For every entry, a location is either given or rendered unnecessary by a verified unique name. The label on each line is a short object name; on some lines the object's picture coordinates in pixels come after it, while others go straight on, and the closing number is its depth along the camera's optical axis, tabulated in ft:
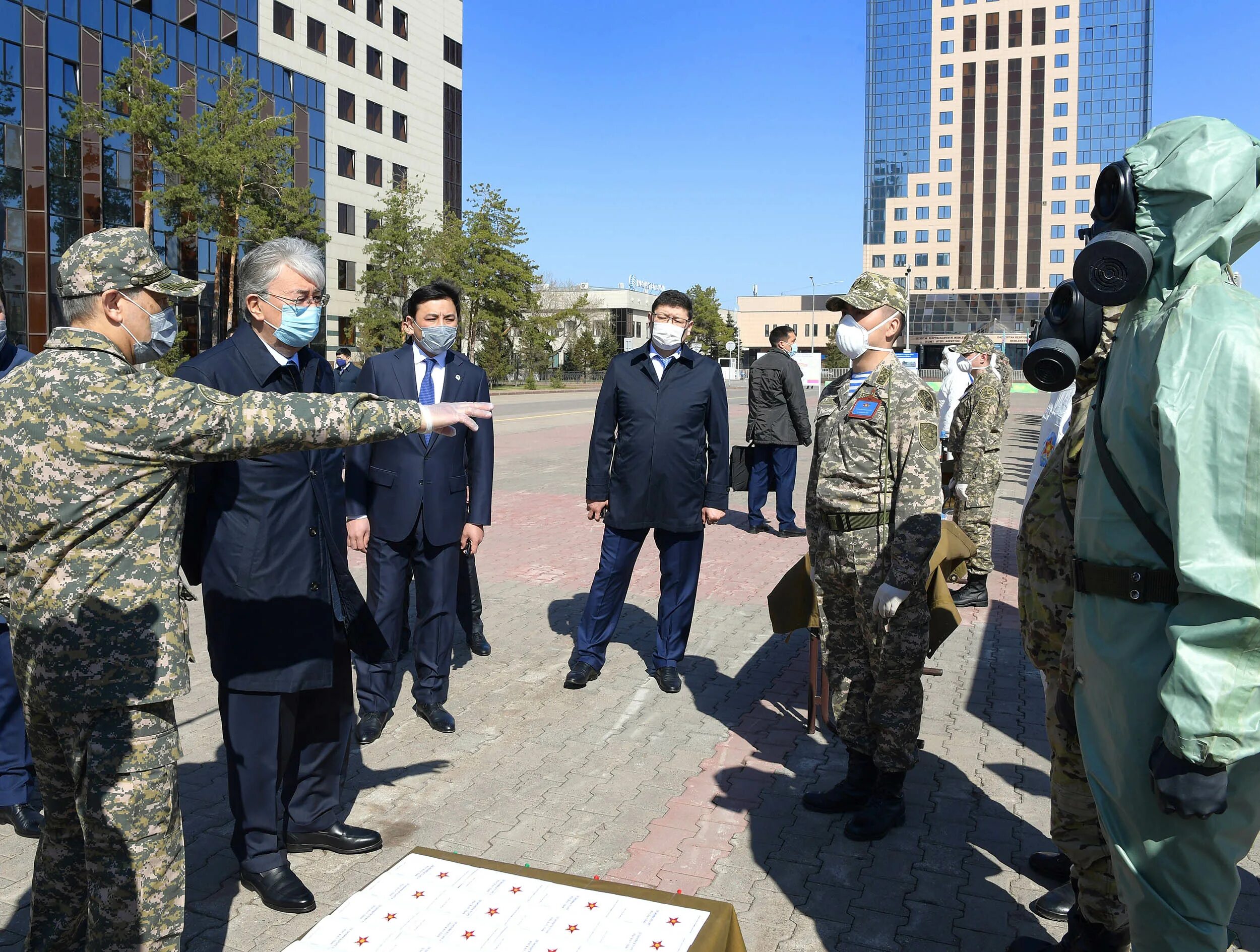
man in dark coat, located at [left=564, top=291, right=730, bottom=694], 19.75
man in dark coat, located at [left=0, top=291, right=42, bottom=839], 13.62
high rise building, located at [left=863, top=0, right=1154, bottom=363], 340.59
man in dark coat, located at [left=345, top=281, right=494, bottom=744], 17.35
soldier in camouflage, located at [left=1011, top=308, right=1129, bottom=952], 10.11
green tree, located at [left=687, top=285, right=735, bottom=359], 302.66
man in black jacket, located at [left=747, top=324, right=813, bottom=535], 37.99
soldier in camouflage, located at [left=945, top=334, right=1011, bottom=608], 26.02
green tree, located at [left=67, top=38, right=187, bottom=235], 113.50
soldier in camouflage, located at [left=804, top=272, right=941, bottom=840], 13.15
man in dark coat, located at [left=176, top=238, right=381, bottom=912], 11.63
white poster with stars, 6.96
